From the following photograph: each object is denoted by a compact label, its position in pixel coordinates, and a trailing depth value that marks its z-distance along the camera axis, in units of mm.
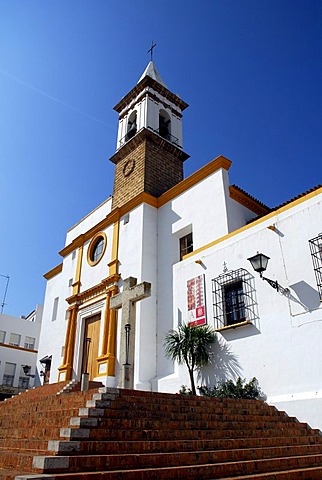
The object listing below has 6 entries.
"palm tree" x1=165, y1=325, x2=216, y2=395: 10453
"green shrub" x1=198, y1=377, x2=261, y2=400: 8992
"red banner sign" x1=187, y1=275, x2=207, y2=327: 11328
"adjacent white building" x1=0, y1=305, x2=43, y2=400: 23050
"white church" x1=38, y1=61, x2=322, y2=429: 8789
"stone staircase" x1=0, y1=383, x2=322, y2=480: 4168
